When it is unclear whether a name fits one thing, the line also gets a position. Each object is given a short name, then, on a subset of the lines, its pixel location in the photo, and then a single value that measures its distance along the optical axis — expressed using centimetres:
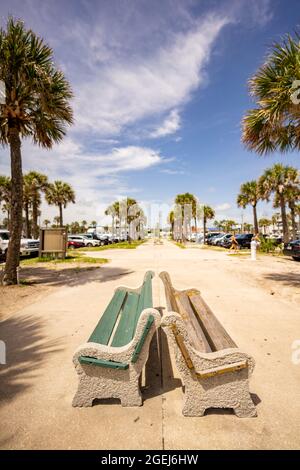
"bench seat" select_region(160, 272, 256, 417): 213
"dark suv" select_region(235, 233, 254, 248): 2587
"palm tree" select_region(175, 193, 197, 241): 4922
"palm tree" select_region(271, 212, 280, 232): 11681
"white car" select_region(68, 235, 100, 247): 3212
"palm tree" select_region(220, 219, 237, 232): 10550
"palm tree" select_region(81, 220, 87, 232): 12684
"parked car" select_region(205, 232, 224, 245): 3591
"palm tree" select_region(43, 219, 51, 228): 13042
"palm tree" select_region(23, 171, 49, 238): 3306
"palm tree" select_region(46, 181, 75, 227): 3788
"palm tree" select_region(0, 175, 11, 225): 3303
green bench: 221
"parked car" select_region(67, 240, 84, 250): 2922
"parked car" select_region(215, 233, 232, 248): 2851
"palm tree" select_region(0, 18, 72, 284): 709
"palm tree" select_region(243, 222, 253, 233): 11871
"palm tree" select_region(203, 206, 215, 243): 5757
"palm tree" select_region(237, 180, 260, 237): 3325
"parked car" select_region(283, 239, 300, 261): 1420
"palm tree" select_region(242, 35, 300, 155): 651
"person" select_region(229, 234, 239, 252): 2252
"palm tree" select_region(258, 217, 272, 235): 11664
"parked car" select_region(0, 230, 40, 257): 1533
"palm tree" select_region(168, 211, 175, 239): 7146
